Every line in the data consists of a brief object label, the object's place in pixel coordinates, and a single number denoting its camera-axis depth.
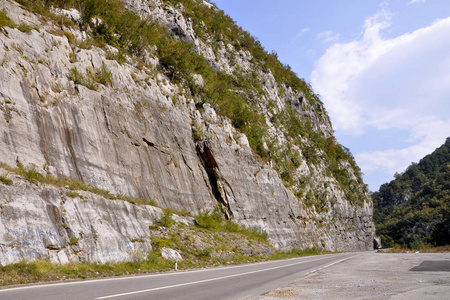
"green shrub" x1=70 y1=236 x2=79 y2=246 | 11.27
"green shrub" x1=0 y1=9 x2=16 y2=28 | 14.41
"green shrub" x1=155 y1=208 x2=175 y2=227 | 16.81
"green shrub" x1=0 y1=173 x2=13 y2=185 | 10.55
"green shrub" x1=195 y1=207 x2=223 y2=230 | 20.56
